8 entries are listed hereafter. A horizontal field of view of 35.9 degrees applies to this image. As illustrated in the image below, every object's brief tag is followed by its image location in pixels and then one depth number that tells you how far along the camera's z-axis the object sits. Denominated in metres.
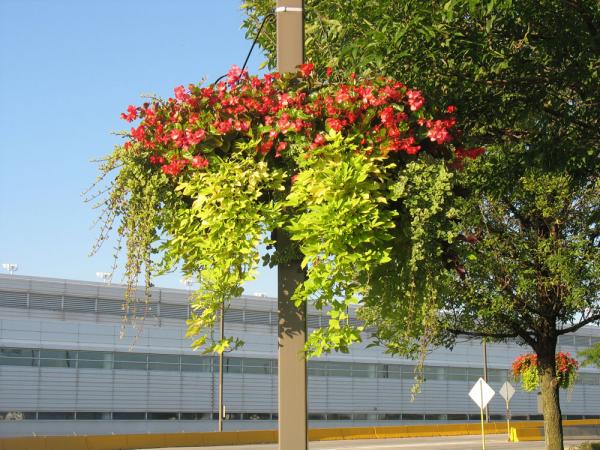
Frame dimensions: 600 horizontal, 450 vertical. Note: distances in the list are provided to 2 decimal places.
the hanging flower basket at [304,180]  5.21
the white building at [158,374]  47.78
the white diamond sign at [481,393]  29.66
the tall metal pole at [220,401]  44.73
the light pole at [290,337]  5.27
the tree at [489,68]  7.76
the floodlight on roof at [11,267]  52.29
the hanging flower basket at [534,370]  31.17
